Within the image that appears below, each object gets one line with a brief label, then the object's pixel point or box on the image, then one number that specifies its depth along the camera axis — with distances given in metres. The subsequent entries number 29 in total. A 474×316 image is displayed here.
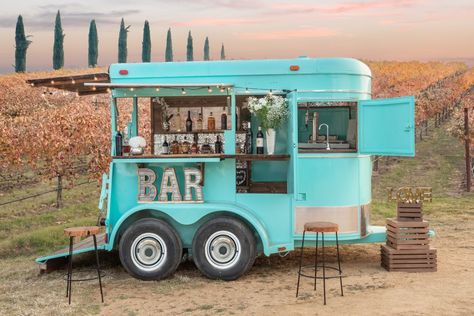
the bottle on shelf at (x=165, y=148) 9.78
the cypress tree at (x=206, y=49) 94.86
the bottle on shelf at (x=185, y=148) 9.66
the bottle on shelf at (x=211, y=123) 10.34
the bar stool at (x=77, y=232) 8.08
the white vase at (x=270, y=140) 9.50
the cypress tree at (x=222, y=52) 108.80
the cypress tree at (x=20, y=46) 60.28
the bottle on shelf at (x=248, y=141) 9.78
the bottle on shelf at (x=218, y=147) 9.87
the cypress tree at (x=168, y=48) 77.03
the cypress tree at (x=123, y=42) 69.81
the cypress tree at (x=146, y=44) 72.19
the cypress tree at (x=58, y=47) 62.78
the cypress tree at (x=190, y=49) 81.56
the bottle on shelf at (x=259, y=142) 9.62
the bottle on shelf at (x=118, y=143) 9.39
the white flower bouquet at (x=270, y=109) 9.37
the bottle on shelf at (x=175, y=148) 9.73
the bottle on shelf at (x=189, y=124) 10.41
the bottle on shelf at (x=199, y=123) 10.48
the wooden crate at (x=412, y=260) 9.38
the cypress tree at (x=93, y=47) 71.38
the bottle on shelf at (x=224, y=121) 10.22
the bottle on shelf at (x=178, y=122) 10.46
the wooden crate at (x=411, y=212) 9.58
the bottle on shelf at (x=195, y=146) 9.84
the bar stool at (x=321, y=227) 8.02
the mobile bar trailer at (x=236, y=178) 9.06
